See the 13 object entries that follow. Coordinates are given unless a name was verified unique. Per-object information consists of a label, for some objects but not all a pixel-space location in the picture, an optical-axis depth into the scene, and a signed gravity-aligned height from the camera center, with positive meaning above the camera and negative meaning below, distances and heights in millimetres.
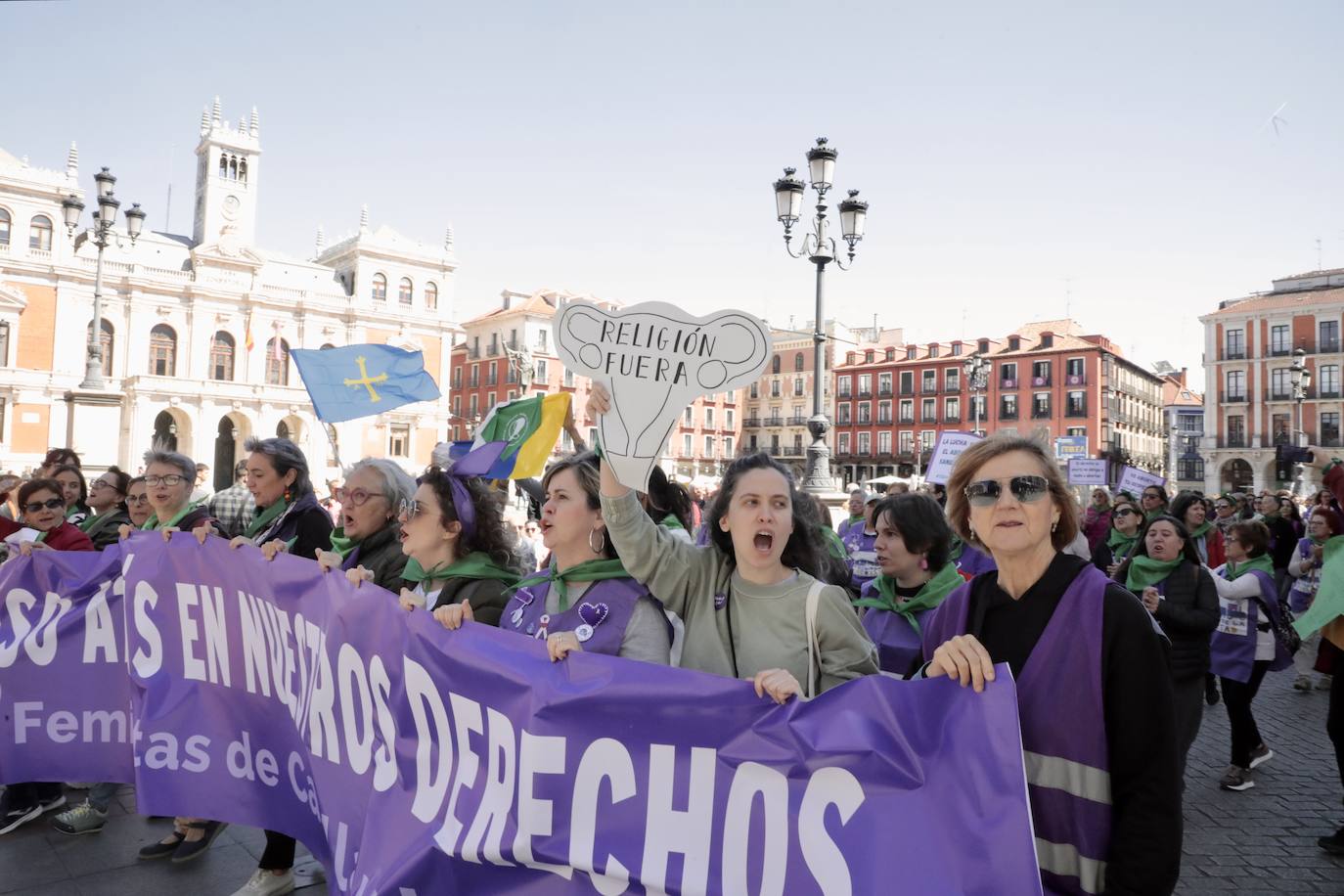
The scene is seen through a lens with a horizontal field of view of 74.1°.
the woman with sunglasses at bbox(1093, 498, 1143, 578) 7531 -187
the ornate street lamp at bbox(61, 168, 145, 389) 14438 +4558
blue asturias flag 5012 +634
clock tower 57000 +19851
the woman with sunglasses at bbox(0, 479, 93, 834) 4254 -309
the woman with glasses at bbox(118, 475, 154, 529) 5074 -120
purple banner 1922 -714
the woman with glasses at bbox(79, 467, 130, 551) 5418 -176
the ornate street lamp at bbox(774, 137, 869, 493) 11438 +3692
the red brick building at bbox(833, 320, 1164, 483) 58594 +7565
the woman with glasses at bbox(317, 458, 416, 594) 3723 -128
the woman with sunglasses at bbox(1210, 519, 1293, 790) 5480 -846
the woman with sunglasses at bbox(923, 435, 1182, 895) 1788 -419
